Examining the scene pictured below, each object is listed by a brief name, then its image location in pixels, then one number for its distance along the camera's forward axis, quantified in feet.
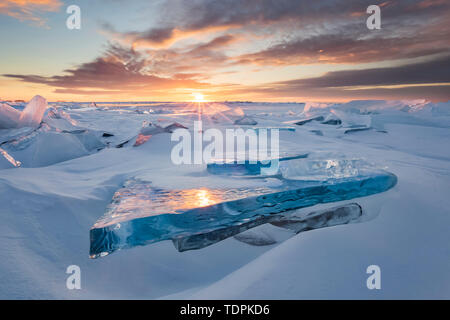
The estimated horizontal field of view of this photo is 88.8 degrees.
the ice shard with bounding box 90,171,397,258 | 4.09
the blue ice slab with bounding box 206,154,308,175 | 7.30
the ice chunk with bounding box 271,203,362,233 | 4.95
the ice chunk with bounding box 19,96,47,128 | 18.35
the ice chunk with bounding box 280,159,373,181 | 6.21
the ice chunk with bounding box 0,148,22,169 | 9.04
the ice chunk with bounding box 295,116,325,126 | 32.96
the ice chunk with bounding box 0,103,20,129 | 16.78
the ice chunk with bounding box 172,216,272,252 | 4.32
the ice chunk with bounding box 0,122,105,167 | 12.26
